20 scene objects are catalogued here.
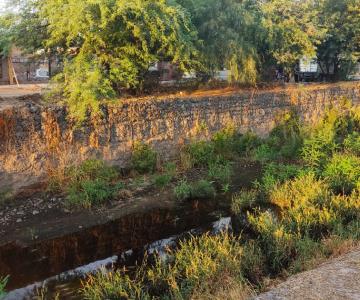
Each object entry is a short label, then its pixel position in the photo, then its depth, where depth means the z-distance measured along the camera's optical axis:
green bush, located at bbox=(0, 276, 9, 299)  5.77
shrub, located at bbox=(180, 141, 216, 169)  11.60
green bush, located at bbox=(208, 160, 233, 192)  10.84
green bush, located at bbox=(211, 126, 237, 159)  12.41
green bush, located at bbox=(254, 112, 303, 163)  12.48
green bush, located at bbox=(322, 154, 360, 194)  9.63
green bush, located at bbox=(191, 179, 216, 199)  10.10
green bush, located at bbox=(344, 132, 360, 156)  12.32
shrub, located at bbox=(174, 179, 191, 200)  9.99
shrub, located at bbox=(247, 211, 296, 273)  6.61
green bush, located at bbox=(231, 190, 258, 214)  9.16
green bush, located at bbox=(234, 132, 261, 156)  12.83
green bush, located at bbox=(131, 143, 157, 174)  10.95
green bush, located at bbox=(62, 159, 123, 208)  9.25
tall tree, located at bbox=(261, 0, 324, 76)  15.07
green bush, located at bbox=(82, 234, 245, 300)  5.75
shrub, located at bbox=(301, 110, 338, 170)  11.26
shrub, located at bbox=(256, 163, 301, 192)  10.05
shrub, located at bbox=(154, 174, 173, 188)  10.48
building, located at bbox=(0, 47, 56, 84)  18.05
